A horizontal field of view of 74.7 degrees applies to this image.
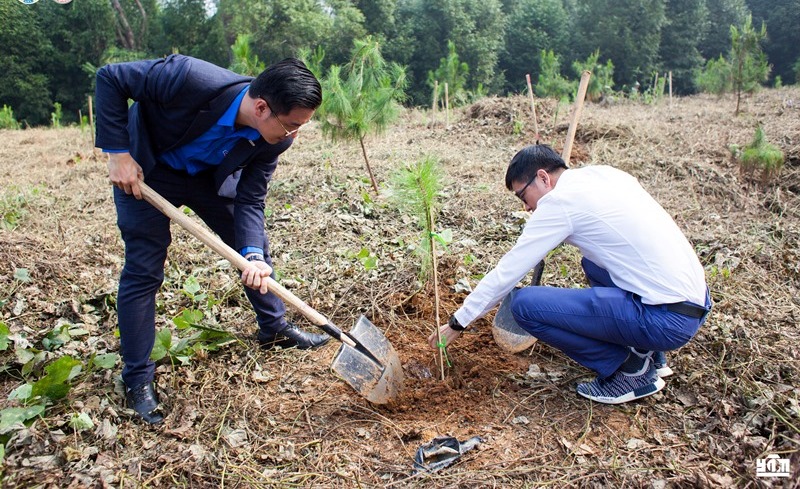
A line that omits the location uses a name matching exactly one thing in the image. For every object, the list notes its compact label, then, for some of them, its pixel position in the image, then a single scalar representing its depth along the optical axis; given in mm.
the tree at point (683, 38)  29469
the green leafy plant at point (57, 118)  15125
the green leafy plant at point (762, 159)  5707
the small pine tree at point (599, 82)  17438
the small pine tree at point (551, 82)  16750
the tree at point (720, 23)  30688
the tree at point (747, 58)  11484
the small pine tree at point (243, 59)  8289
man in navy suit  2115
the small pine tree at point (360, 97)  5371
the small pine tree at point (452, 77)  16344
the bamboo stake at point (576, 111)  3256
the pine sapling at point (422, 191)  2547
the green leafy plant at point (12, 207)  4727
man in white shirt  2166
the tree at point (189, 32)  24844
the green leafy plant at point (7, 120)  15180
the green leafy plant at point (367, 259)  3488
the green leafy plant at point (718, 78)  17162
